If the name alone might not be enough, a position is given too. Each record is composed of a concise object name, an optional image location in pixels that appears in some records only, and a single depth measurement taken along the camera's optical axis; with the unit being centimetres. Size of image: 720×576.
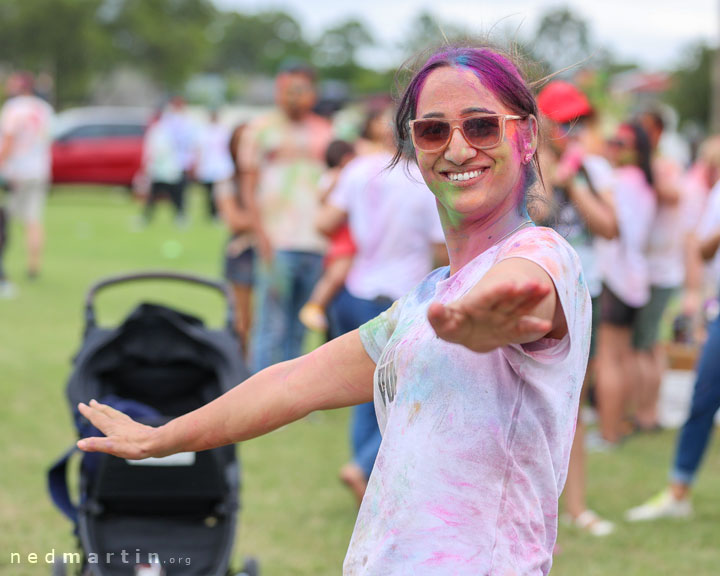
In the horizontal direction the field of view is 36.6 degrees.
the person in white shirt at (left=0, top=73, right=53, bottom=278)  1182
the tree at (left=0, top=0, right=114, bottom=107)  4162
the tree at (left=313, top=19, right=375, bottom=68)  9900
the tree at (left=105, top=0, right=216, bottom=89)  4812
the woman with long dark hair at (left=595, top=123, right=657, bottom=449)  650
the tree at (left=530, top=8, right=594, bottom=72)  8225
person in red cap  507
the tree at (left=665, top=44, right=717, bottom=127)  4191
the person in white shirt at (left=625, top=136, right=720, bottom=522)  496
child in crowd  589
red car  2477
